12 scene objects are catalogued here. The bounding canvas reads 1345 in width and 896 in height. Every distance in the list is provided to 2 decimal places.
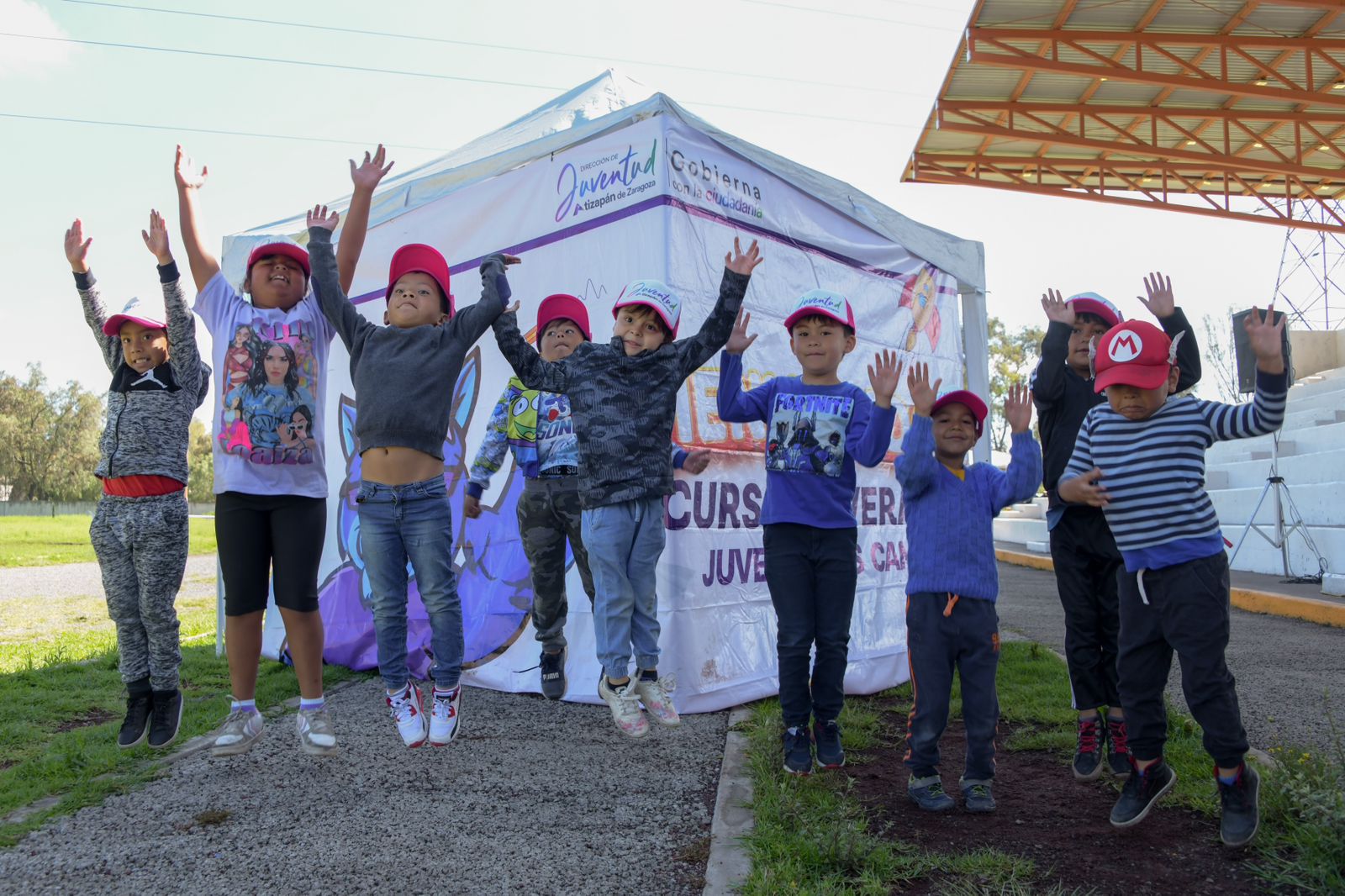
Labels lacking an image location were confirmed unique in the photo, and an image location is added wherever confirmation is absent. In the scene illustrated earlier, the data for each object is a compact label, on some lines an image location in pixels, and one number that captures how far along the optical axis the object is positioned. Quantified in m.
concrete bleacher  10.76
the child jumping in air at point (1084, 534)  3.52
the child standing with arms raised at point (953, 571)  3.25
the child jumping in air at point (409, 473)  3.49
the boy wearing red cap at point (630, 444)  3.63
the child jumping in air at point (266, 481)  3.51
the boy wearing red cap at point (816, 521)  3.55
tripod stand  10.30
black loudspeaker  11.85
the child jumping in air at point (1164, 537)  2.81
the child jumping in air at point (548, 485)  4.62
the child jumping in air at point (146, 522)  3.81
